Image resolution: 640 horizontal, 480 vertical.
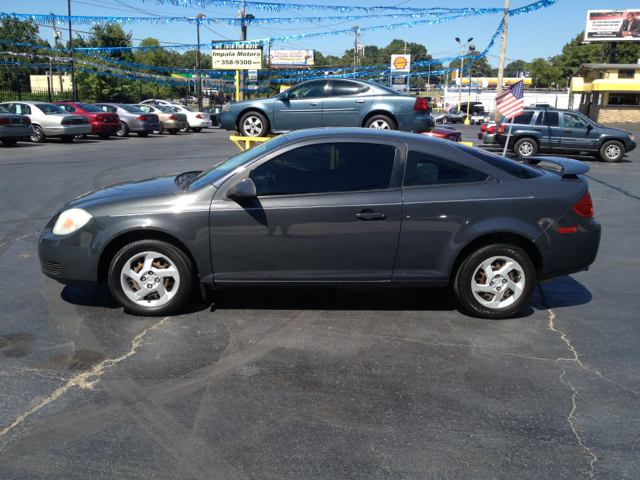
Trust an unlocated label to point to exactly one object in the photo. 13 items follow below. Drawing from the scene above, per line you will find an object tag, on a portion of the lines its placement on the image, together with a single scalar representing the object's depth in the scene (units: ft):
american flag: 52.80
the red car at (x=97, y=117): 77.51
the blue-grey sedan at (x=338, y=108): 33.53
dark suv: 63.77
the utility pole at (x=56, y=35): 143.10
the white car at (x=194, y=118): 105.29
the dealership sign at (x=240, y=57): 48.01
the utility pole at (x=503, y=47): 96.97
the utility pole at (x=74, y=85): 115.75
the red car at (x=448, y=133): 60.59
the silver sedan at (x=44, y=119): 69.92
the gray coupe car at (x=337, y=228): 15.61
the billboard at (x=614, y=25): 192.65
